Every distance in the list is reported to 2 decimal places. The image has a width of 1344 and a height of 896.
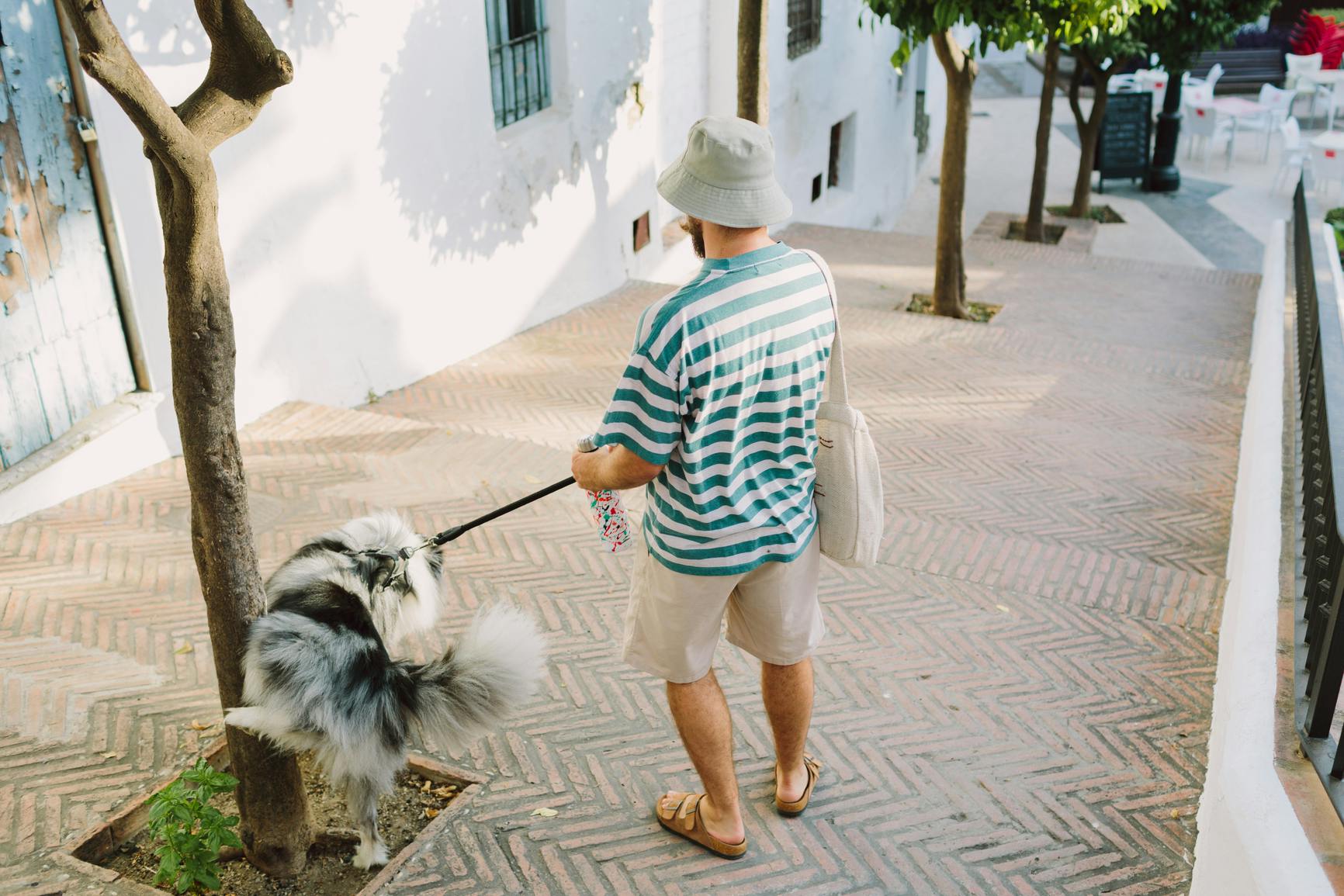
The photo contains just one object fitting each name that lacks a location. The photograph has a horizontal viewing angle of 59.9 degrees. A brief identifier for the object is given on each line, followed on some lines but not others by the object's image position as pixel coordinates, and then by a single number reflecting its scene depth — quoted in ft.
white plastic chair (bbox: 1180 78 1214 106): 70.59
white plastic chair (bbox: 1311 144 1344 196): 56.85
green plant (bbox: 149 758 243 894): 11.23
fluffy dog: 10.66
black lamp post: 64.59
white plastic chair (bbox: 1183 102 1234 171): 70.33
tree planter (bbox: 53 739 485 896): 11.35
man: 9.89
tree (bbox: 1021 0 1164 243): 31.55
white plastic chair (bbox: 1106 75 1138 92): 74.76
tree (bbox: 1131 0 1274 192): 51.03
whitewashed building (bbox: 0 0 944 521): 21.04
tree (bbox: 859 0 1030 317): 32.65
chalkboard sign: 65.77
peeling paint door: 19.35
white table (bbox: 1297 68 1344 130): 73.56
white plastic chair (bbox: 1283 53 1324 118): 78.69
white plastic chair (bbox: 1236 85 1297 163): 70.44
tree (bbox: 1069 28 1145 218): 51.72
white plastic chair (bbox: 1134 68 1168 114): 74.33
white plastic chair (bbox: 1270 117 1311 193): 64.80
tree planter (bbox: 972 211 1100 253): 56.59
